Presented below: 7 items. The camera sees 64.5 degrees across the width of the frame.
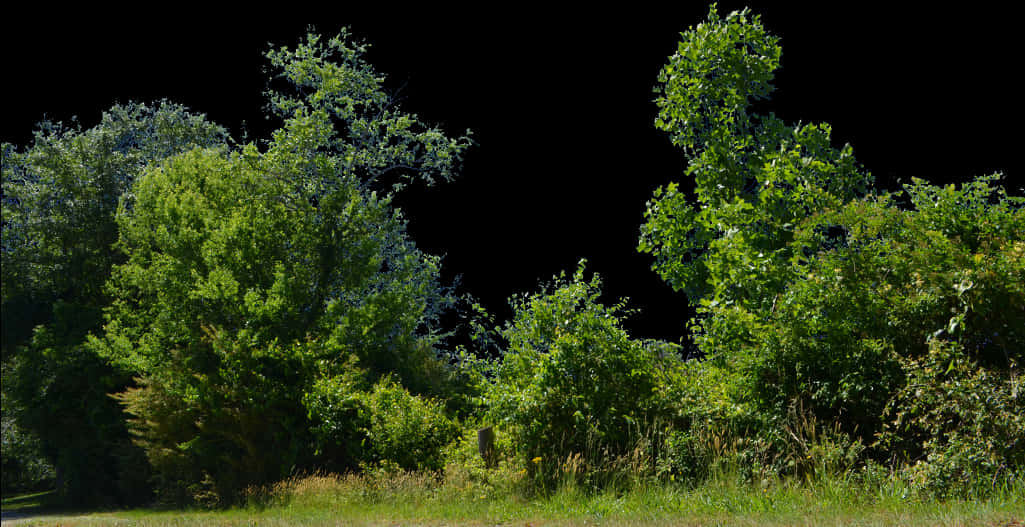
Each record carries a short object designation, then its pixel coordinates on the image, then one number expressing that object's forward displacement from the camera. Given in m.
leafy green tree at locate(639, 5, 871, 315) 14.81
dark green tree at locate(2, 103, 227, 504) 27.14
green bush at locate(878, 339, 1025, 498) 10.13
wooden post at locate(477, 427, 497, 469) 14.84
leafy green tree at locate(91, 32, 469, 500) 20.28
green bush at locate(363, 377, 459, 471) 16.55
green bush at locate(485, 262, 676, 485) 13.73
